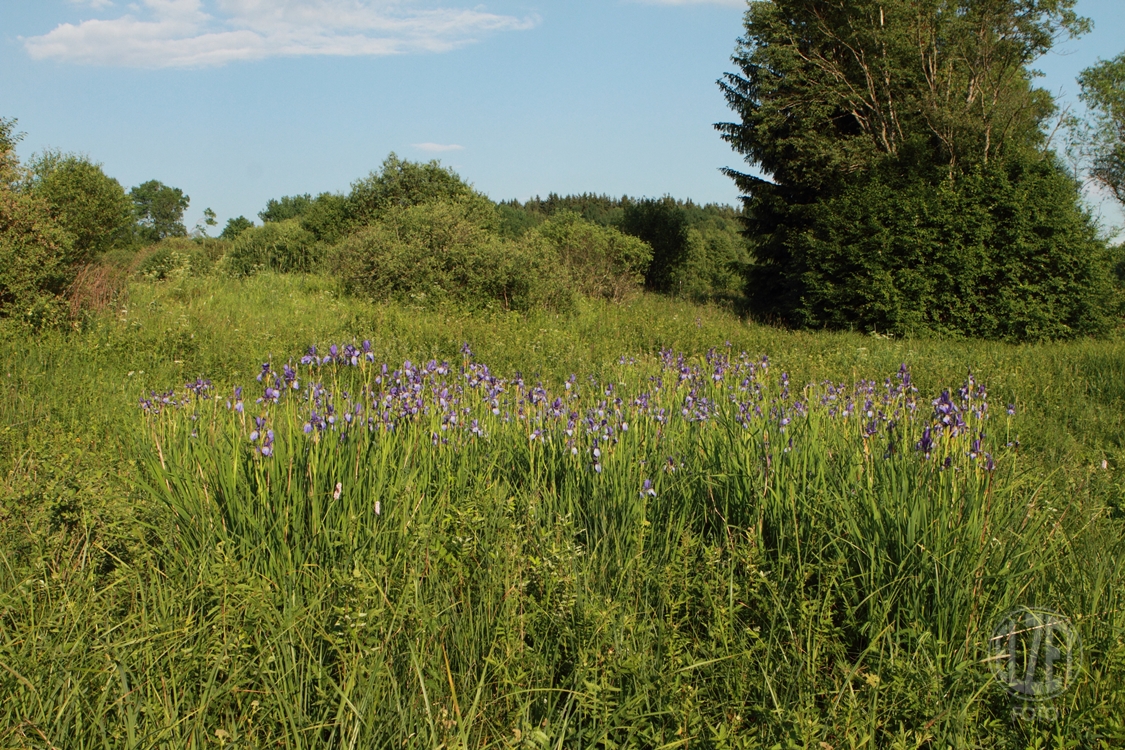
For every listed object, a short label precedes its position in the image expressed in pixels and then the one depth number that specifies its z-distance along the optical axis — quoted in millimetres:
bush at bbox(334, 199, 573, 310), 14570
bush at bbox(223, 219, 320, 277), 23141
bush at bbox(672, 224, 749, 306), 24703
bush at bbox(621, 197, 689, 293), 40656
